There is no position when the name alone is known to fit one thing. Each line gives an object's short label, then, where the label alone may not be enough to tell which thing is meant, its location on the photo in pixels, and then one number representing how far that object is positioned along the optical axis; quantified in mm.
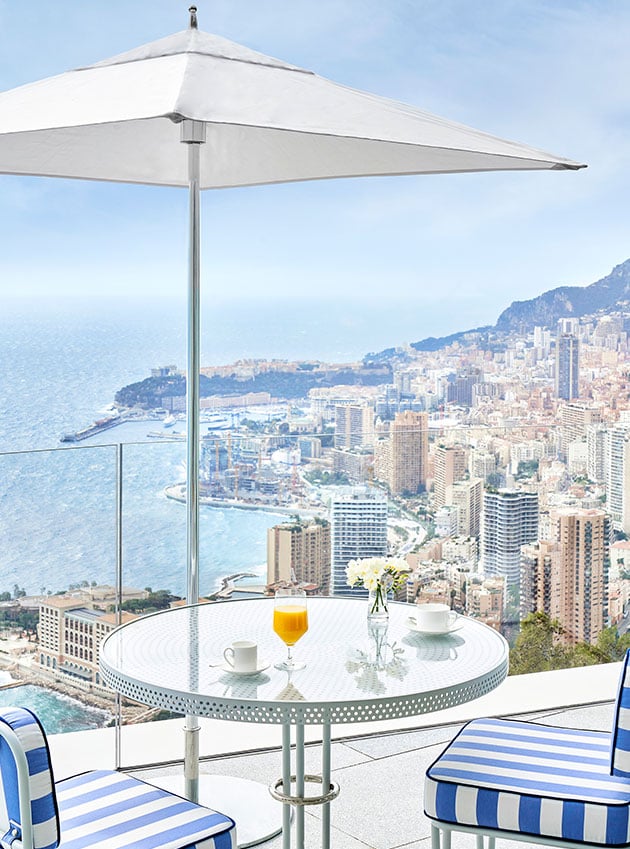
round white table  1859
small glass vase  2148
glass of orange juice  2066
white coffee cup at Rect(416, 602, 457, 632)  2325
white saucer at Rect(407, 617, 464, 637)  2309
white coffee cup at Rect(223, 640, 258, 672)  2000
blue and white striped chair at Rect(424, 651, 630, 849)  1881
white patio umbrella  1988
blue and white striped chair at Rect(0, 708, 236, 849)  1521
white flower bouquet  2199
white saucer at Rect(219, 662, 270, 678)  1989
